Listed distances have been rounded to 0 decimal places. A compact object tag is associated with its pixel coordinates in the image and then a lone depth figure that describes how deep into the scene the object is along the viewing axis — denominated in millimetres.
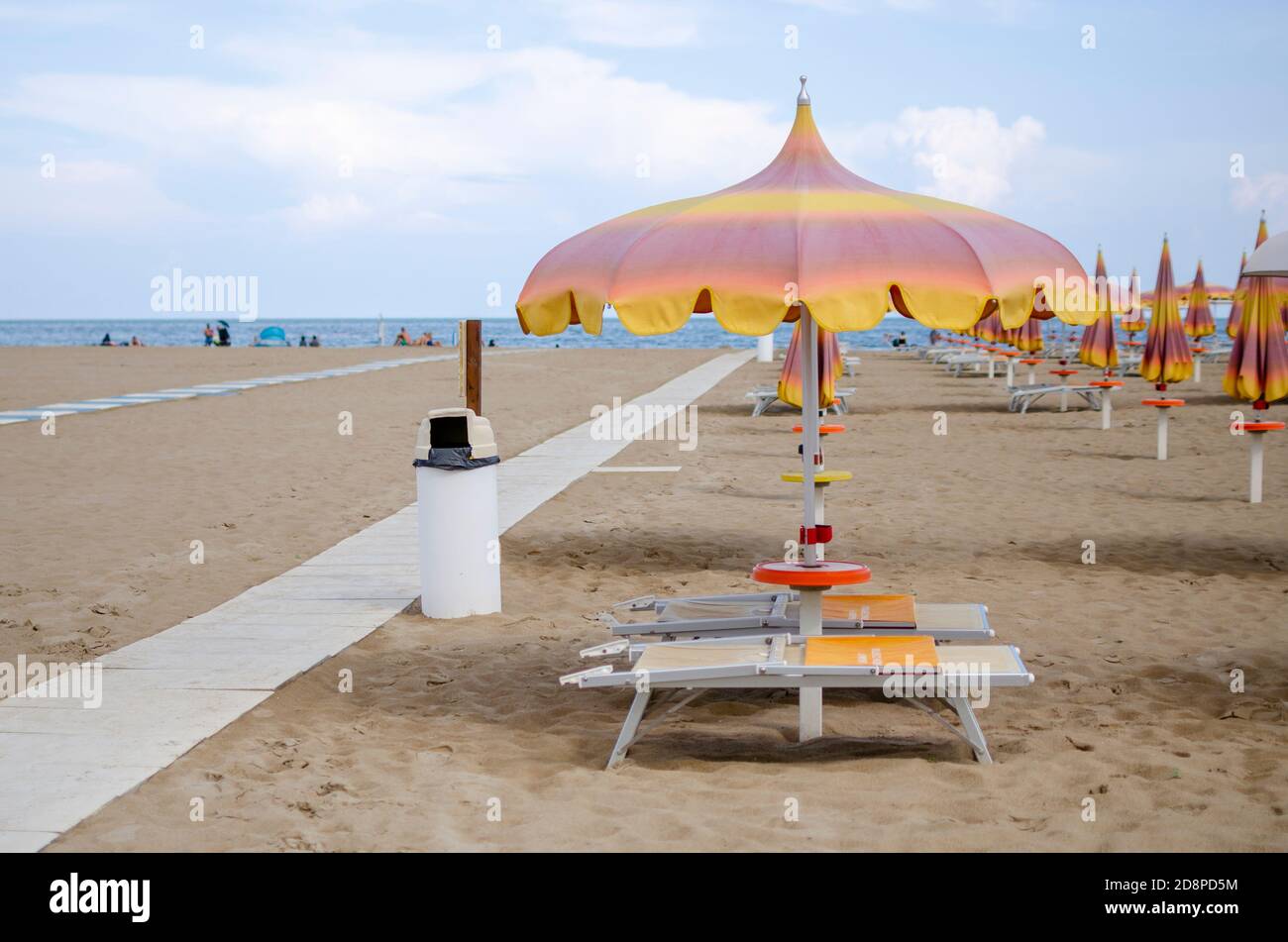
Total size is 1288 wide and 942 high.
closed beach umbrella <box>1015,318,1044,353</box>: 27625
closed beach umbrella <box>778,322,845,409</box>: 12937
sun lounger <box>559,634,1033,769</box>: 5480
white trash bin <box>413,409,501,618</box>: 8445
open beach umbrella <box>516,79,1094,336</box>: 5250
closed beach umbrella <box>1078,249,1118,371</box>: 21859
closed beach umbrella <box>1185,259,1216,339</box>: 31484
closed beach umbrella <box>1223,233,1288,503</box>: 11773
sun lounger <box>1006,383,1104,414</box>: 23672
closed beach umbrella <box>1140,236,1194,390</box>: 17031
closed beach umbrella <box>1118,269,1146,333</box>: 29411
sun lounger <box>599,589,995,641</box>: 6676
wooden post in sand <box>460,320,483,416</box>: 9047
